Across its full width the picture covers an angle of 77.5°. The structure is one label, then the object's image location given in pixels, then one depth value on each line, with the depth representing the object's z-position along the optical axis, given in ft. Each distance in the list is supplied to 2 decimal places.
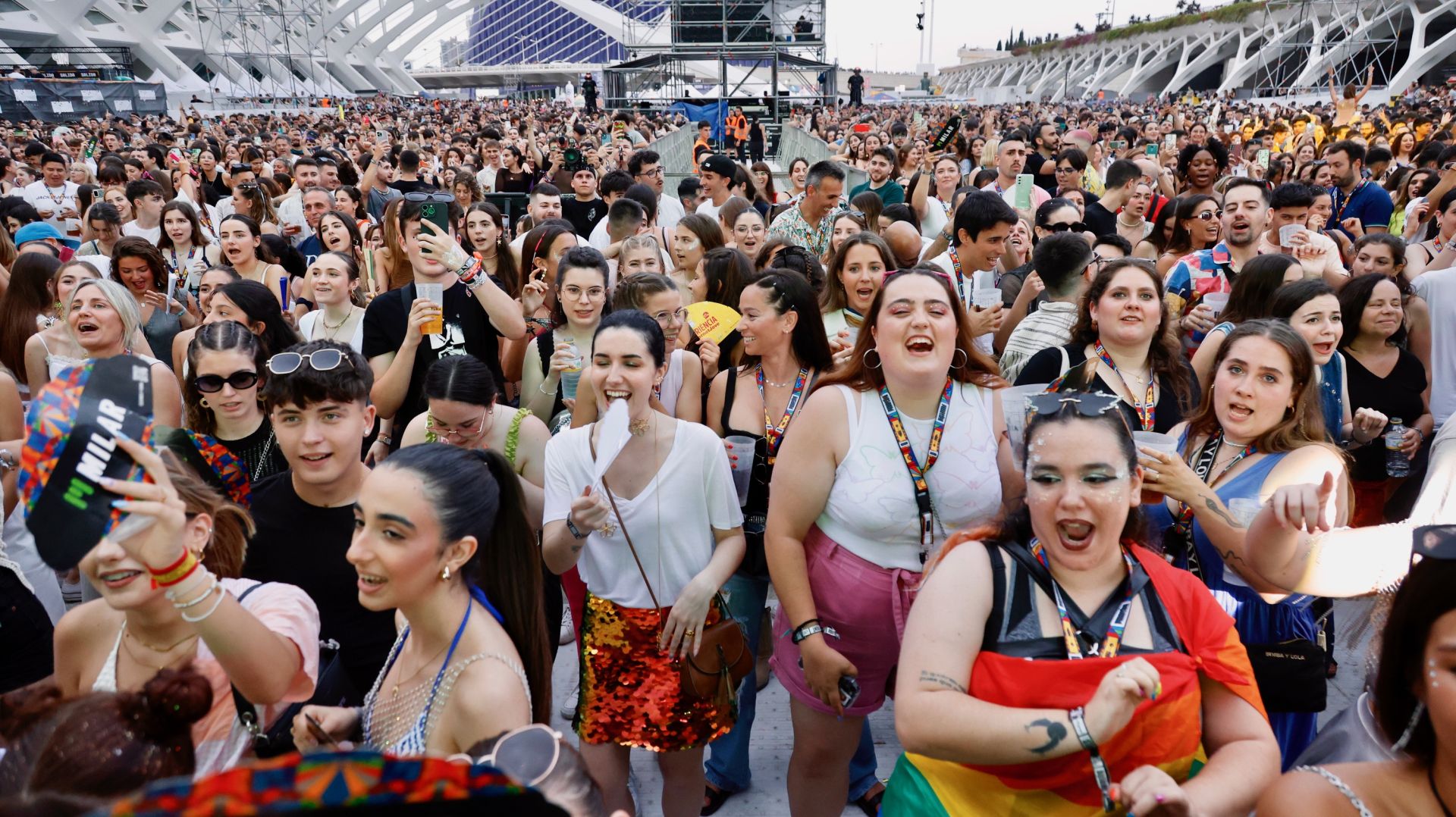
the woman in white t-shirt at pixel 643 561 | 8.89
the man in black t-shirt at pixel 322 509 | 8.13
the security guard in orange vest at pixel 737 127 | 44.00
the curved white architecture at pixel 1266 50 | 146.72
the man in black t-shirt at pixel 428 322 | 12.44
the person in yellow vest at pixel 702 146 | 38.27
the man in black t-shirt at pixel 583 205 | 25.63
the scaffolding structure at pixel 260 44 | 184.24
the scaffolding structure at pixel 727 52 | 87.15
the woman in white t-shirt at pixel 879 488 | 8.27
